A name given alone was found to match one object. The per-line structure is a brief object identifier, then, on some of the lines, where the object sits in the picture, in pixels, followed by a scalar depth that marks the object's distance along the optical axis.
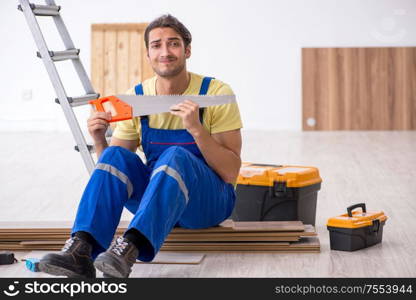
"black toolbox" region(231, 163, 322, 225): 3.71
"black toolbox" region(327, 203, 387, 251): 3.31
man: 2.65
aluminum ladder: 3.72
